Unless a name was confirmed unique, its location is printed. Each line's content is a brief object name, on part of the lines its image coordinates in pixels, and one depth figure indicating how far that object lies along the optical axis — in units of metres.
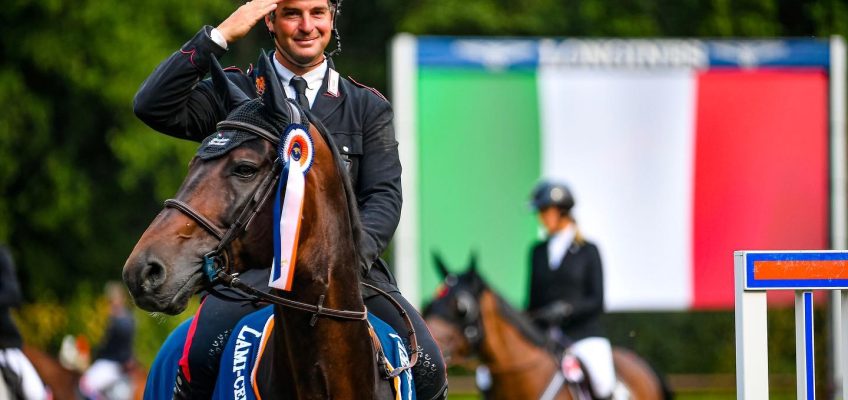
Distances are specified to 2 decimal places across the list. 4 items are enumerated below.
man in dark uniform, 9.86
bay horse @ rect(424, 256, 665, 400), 21.52
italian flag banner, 30.89
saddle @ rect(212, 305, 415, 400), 9.91
